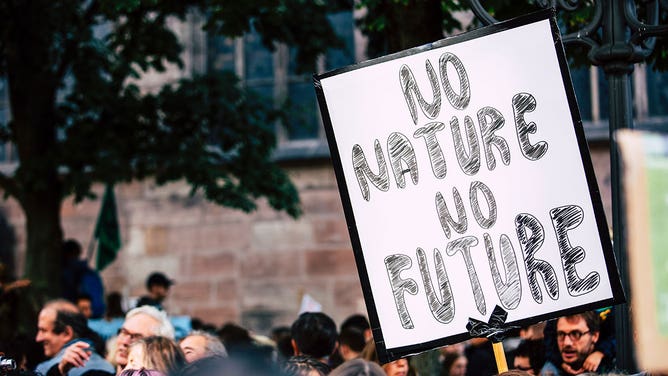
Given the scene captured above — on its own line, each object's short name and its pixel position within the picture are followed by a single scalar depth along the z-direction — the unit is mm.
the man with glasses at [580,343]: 10562
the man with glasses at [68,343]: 11133
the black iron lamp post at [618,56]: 8680
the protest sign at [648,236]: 4973
